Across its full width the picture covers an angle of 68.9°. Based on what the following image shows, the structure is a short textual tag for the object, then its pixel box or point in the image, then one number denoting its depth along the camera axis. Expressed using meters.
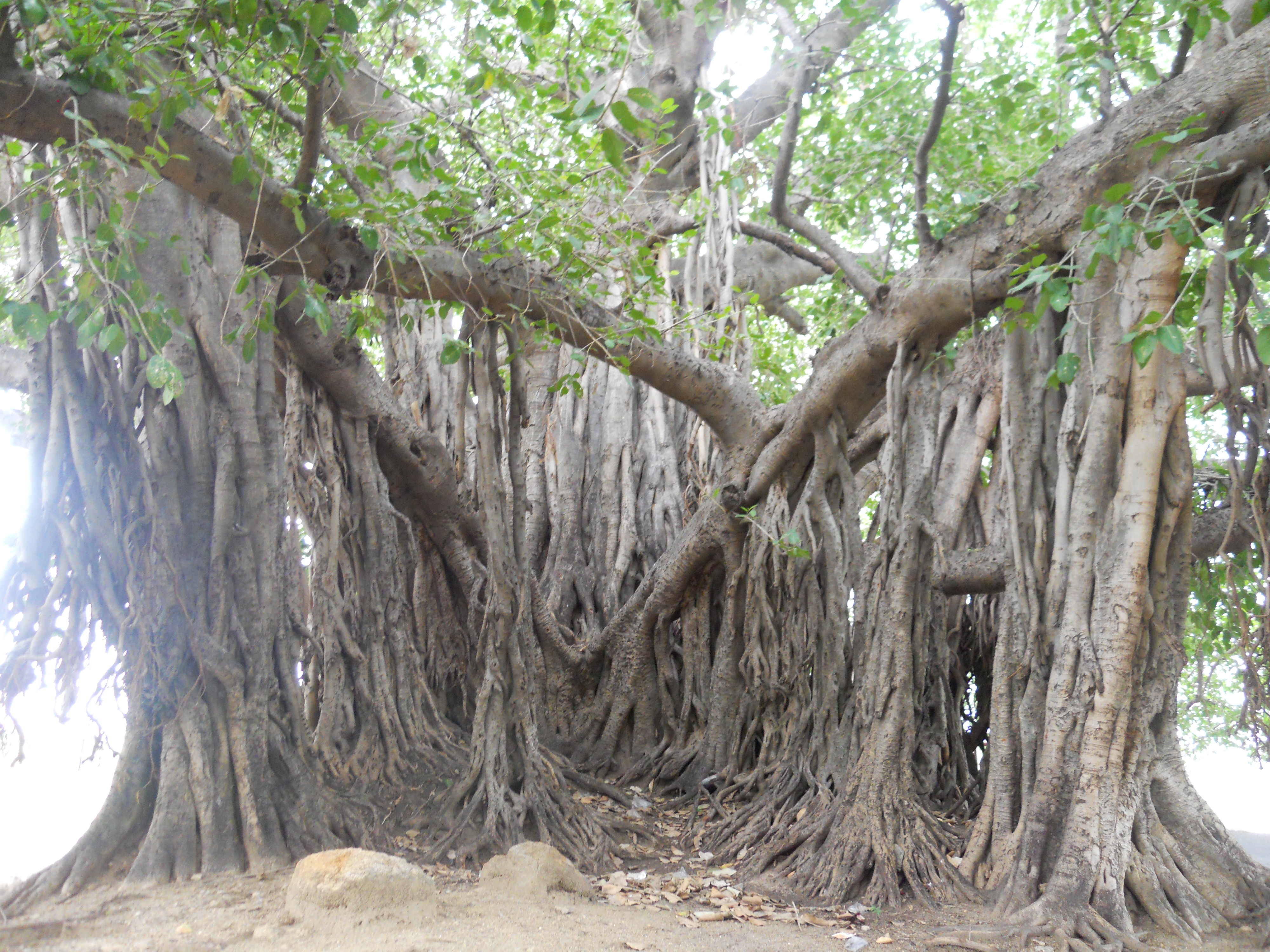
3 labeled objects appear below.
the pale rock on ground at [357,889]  2.51
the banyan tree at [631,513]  2.81
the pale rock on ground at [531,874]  2.90
